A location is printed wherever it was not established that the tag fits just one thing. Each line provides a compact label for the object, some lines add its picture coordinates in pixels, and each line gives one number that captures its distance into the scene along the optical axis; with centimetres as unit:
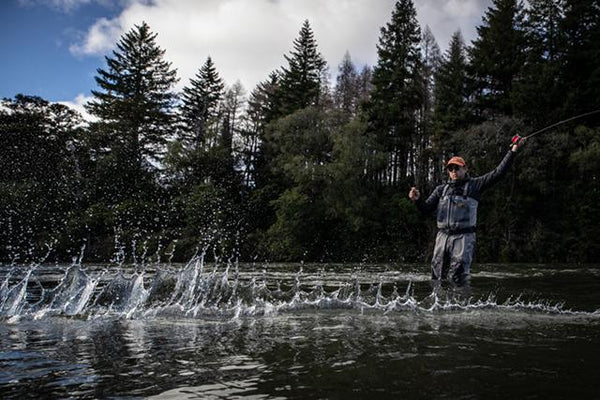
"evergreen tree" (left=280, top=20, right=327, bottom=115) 4334
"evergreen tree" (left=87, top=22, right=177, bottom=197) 4009
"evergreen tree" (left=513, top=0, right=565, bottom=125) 2847
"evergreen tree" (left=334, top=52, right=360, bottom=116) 5382
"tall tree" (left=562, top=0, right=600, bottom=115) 2748
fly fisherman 748
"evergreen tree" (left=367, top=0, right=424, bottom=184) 3714
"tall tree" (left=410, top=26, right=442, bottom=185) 3638
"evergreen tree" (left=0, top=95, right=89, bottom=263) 3191
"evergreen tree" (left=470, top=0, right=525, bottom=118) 3325
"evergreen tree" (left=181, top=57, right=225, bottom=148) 4962
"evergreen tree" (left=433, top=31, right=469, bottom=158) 3222
